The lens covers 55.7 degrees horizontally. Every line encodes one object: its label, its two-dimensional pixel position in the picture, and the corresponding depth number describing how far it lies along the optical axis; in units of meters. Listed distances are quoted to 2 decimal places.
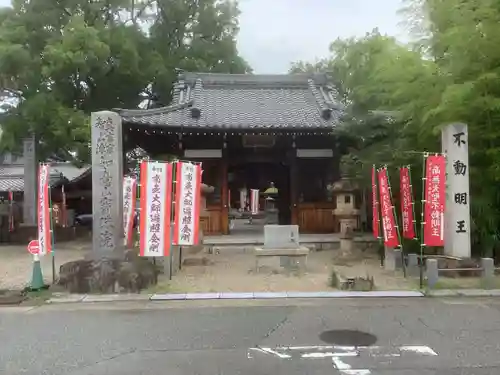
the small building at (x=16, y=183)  20.95
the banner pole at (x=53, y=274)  10.24
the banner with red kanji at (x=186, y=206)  10.75
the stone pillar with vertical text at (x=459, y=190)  10.22
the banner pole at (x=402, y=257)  10.62
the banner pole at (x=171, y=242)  10.66
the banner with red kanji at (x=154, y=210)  9.83
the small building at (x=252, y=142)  16.33
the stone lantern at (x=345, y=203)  14.27
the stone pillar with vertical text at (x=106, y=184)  9.70
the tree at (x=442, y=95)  9.93
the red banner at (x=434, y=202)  9.82
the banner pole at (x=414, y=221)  11.04
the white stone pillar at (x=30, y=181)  19.70
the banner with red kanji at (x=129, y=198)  13.24
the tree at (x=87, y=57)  17.72
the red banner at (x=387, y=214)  10.73
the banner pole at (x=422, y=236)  9.47
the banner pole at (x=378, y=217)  11.97
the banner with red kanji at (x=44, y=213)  10.15
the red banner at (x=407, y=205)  11.02
